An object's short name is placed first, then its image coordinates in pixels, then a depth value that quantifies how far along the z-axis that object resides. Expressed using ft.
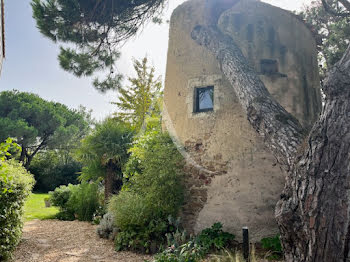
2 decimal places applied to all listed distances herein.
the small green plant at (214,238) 16.74
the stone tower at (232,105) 18.69
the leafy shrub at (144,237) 17.88
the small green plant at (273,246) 15.62
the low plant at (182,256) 12.55
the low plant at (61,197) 34.24
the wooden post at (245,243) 14.21
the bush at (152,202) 18.34
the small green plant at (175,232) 16.96
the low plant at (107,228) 21.45
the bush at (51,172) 71.20
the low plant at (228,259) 13.12
